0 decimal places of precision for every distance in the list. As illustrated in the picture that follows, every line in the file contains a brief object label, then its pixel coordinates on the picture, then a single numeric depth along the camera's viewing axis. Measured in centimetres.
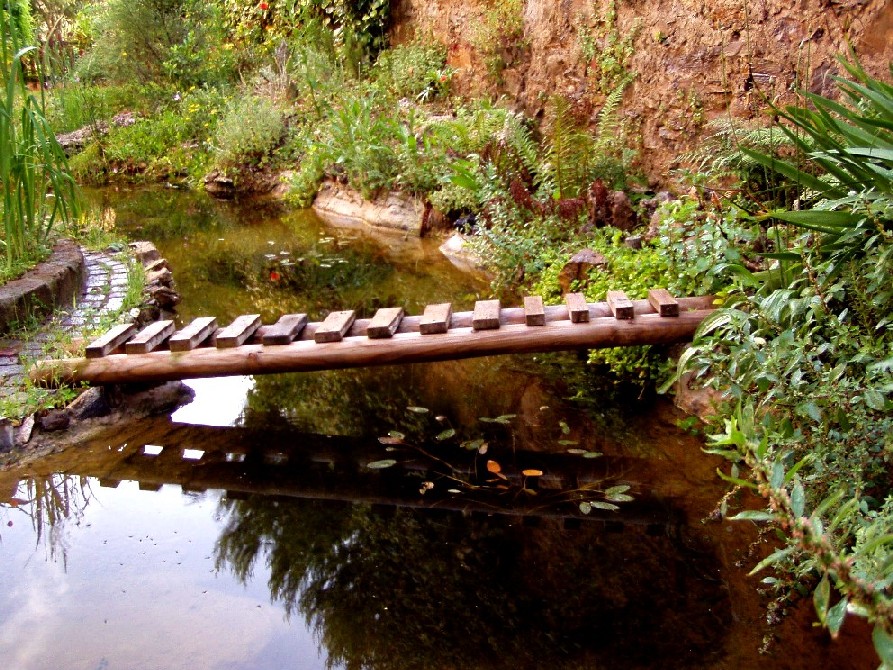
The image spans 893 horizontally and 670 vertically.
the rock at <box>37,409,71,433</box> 464
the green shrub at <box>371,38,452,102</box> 1116
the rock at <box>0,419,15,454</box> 445
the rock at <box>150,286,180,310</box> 653
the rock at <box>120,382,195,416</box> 505
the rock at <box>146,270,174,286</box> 673
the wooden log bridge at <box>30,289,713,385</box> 457
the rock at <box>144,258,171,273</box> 696
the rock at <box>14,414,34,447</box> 452
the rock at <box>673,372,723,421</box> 454
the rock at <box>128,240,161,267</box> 716
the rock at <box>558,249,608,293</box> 581
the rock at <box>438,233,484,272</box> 782
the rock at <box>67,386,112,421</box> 477
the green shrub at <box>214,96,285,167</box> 1214
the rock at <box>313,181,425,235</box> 938
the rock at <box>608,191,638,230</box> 657
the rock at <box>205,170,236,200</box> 1221
